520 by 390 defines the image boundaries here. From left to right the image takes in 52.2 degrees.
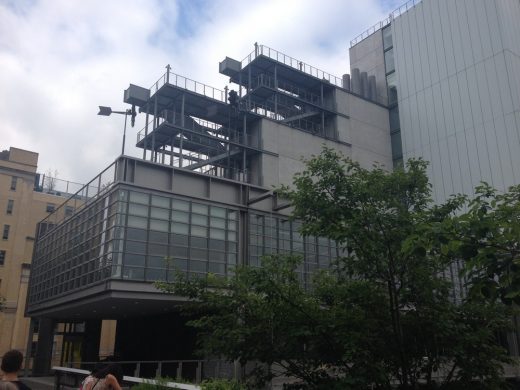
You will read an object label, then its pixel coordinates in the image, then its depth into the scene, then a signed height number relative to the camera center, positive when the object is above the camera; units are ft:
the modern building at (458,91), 129.08 +68.70
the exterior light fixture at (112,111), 83.39 +37.89
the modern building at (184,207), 77.92 +24.02
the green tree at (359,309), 31.65 +3.20
